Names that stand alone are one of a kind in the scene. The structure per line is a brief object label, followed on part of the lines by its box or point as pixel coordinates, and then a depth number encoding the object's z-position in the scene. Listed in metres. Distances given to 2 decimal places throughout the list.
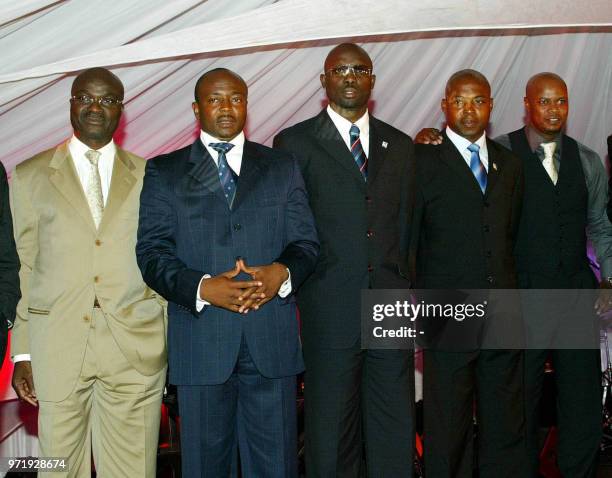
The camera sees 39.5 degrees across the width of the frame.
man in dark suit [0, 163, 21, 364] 2.93
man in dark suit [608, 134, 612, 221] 3.81
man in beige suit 3.00
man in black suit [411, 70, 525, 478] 3.46
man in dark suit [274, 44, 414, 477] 3.22
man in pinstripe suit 2.97
